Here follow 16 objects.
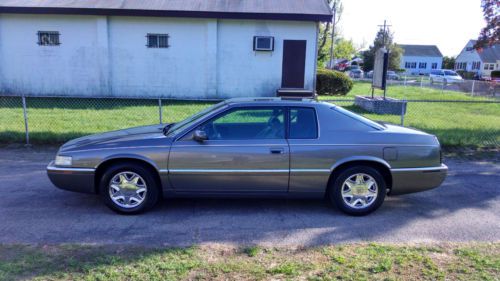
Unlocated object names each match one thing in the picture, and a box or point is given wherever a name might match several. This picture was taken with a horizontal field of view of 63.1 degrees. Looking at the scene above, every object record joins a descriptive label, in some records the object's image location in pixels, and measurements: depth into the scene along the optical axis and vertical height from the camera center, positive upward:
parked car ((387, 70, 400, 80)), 47.16 -0.59
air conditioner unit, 16.19 +0.98
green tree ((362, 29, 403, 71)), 58.73 +2.85
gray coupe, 4.80 -1.08
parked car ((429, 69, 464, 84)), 38.25 -0.12
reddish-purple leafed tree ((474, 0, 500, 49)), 11.58 +1.37
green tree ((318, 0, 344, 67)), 45.22 +4.52
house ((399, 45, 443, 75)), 83.25 +2.73
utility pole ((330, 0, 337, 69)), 50.26 +8.03
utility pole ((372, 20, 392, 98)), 59.57 +6.17
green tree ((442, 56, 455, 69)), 86.88 +2.26
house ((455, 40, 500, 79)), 66.38 +2.13
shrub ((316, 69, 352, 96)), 20.41 -0.61
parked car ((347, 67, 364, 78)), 50.59 -0.31
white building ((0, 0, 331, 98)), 16.02 +0.65
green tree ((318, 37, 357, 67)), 69.51 +3.91
